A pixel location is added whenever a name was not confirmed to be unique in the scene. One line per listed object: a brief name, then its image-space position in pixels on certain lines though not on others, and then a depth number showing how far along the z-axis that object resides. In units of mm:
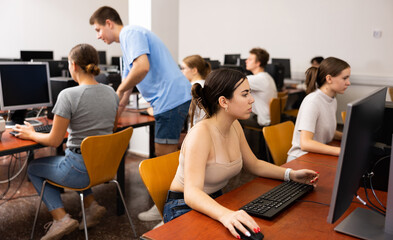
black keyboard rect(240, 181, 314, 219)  1167
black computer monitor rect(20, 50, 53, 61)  5011
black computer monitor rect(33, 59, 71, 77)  3506
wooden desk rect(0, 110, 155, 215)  2059
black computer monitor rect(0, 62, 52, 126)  2582
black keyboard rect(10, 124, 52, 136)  2423
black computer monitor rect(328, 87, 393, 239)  847
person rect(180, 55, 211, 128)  3309
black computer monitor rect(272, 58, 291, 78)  6086
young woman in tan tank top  1339
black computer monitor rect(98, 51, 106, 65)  8648
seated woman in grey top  2172
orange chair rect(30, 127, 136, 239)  2049
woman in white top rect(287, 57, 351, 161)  2049
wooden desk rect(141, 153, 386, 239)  1045
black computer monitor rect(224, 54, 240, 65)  6117
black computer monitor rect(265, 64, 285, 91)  5298
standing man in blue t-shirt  2590
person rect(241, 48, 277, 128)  4066
